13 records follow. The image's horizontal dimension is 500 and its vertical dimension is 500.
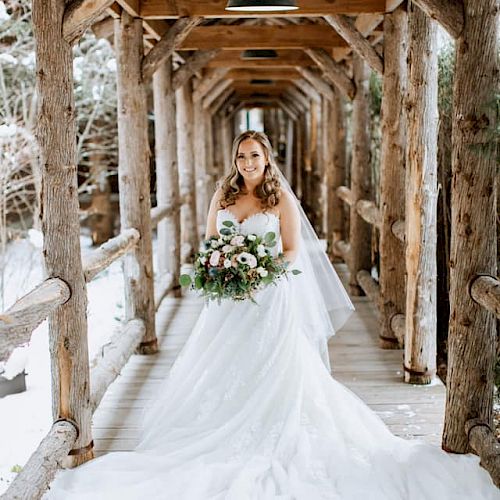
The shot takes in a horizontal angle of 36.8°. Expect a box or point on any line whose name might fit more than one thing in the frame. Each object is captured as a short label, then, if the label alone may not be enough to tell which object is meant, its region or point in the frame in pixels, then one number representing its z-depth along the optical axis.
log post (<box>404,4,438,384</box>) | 5.08
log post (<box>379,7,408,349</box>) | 6.10
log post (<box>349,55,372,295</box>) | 8.05
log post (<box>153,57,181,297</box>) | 8.12
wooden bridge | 3.71
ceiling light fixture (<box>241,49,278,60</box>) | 8.41
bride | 3.61
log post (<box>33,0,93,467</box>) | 3.64
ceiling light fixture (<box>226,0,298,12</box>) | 3.57
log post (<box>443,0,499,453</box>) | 3.70
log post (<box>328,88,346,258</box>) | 10.19
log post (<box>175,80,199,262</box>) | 10.10
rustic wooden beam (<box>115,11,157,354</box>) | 5.95
